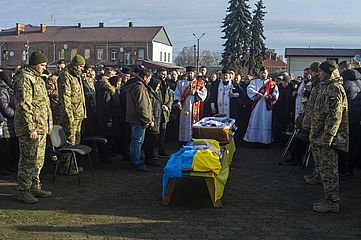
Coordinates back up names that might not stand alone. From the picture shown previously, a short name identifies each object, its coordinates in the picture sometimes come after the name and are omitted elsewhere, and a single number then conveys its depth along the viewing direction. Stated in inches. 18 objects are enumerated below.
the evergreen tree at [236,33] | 1699.1
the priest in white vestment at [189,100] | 457.7
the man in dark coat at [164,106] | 413.1
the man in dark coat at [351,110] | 334.0
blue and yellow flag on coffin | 255.9
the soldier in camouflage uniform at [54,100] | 354.5
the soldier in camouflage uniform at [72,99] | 319.3
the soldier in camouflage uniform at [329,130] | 248.1
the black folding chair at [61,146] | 300.5
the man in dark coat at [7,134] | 323.9
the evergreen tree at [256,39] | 1761.8
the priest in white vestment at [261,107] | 486.6
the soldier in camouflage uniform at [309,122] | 291.1
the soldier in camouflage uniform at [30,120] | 257.6
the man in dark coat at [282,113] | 493.4
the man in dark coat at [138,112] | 343.9
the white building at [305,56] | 2341.3
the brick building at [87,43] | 3029.0
